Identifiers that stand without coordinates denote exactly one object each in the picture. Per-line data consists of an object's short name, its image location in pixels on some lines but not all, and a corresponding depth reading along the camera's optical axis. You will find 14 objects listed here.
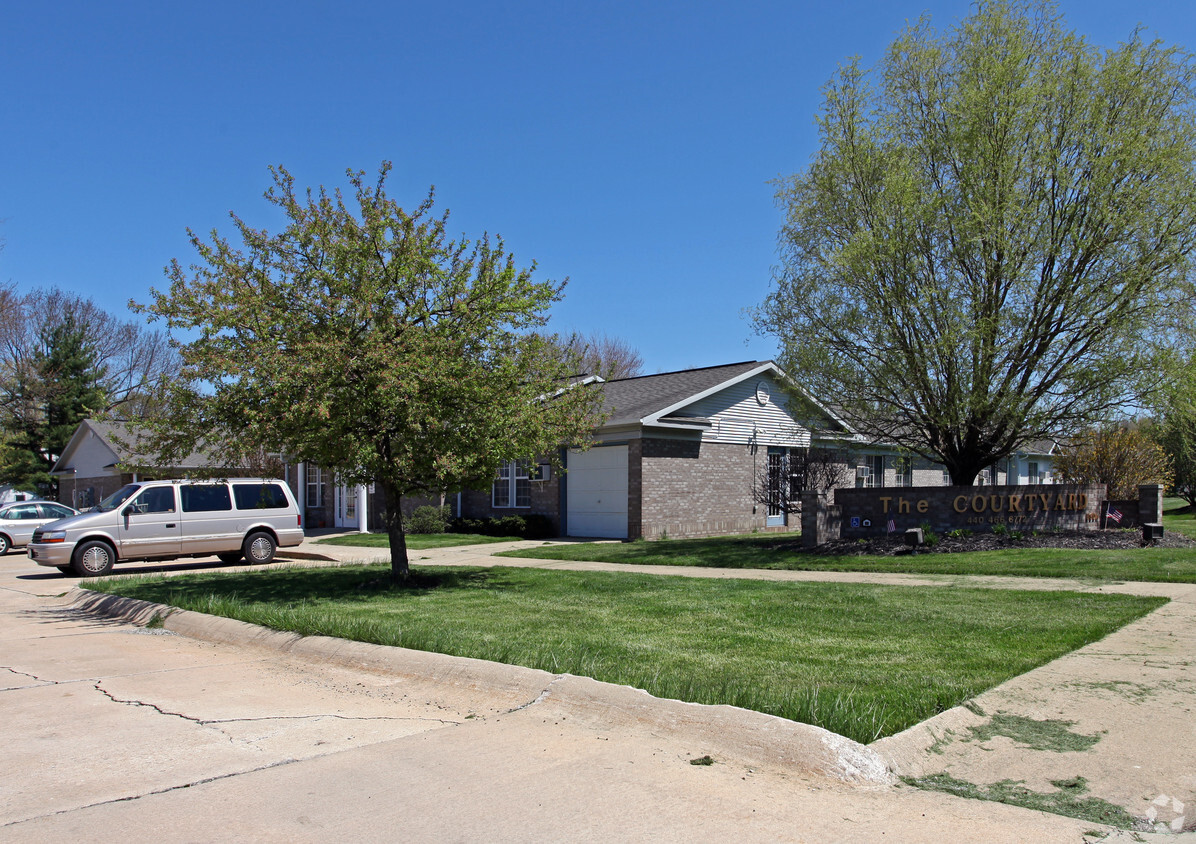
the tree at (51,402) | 44.97
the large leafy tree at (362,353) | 10.81
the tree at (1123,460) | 23.81
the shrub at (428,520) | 25.05
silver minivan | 16.92
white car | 24.66
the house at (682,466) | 22.30
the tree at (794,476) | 25.58
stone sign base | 16.80
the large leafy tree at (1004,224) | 14.87
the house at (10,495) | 34.79
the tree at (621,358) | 60.14
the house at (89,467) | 36.59
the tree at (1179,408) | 14.41
